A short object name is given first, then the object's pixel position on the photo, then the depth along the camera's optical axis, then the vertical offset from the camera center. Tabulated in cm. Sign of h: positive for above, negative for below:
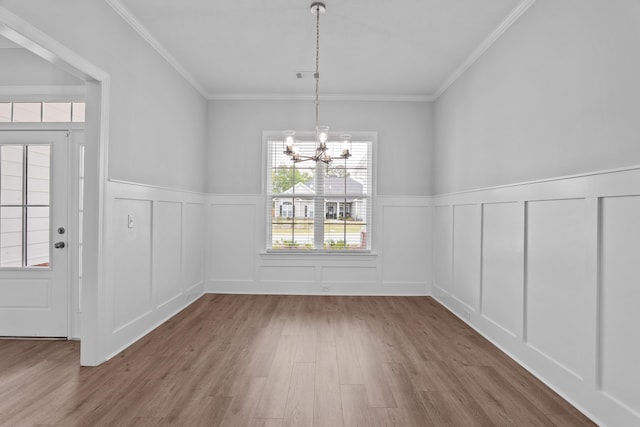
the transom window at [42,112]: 337 +99
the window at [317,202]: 546 +25
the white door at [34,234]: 333 -20
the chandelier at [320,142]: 319 +74
